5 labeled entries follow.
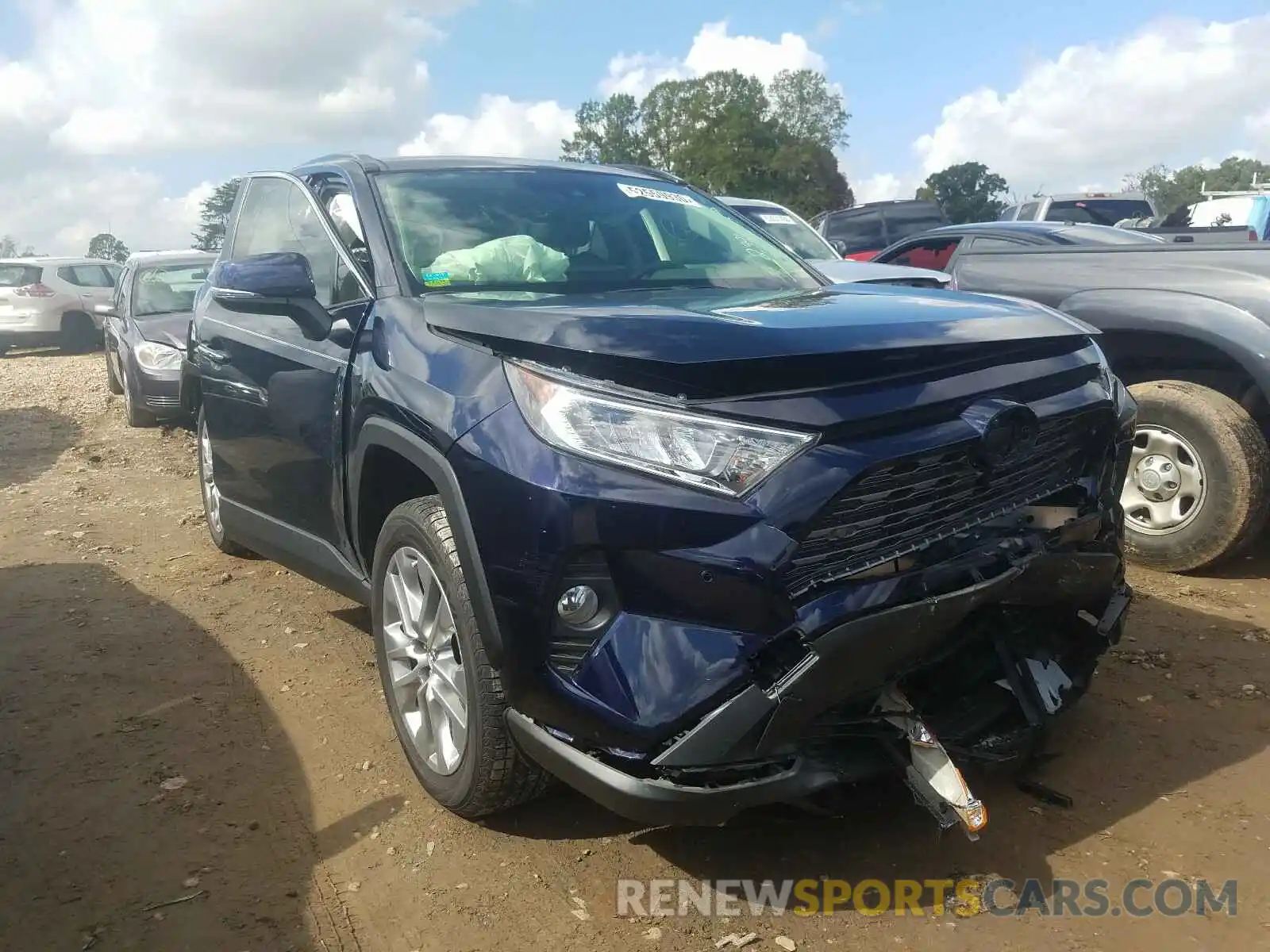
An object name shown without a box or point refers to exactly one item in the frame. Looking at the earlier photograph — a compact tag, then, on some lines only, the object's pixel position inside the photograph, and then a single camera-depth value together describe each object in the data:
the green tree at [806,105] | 93.88
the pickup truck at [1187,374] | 4.59
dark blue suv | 2.25
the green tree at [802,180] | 64.88
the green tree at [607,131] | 91.69
